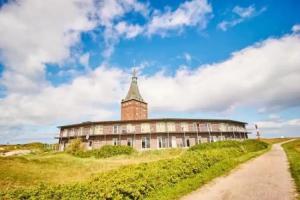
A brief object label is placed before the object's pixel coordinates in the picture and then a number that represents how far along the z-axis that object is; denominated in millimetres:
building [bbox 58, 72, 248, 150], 43094
